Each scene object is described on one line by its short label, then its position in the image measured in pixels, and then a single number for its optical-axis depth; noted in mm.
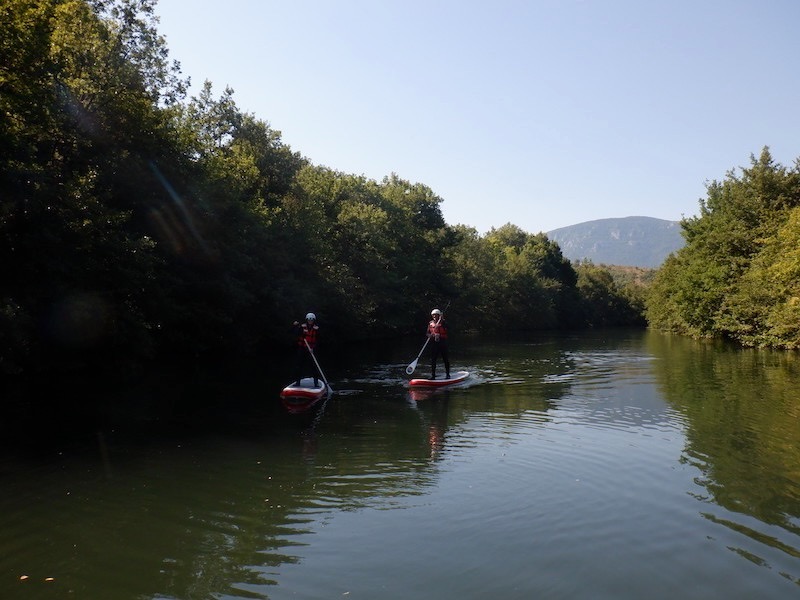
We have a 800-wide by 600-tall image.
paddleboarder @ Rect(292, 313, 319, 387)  18828
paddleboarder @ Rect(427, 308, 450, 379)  21450
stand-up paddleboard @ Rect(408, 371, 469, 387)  20750
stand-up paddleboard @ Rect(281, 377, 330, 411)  17625
